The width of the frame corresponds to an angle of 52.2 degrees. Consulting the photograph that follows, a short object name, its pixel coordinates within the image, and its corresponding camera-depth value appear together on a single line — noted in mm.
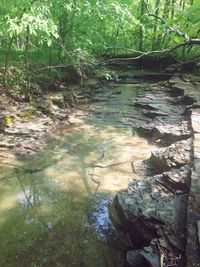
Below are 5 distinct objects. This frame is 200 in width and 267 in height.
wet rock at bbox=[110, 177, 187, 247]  2945
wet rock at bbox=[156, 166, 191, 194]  3454
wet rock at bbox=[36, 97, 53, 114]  6688
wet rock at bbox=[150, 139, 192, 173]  4157
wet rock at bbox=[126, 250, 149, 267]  2656
